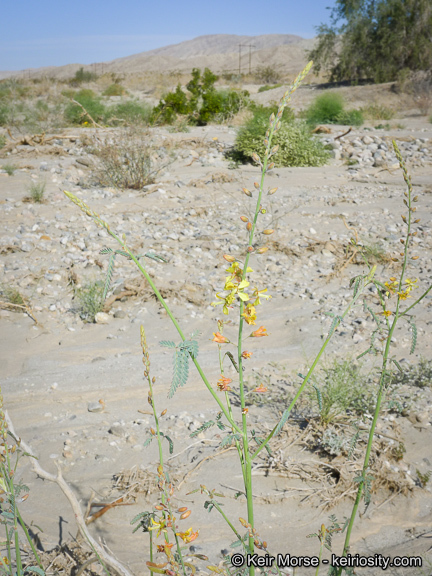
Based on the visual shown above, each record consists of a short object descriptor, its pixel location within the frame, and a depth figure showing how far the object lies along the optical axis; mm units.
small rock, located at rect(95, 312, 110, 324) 3749
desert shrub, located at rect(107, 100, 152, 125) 10375
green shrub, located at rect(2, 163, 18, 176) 6766
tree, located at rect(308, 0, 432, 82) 18625
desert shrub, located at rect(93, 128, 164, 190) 6367
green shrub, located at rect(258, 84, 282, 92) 21758
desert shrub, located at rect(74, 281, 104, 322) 3775
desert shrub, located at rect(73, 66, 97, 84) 30469
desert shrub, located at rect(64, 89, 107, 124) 11273
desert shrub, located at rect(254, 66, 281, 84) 31359
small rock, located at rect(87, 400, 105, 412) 2812
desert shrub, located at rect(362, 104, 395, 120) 12949
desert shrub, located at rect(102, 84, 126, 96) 22012
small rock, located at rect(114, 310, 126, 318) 3828
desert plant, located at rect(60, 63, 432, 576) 839
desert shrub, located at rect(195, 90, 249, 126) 11531
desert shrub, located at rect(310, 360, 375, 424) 2514
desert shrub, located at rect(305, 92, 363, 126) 11695
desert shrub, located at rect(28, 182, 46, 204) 5805
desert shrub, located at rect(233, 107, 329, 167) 7816
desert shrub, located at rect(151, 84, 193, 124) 11117
